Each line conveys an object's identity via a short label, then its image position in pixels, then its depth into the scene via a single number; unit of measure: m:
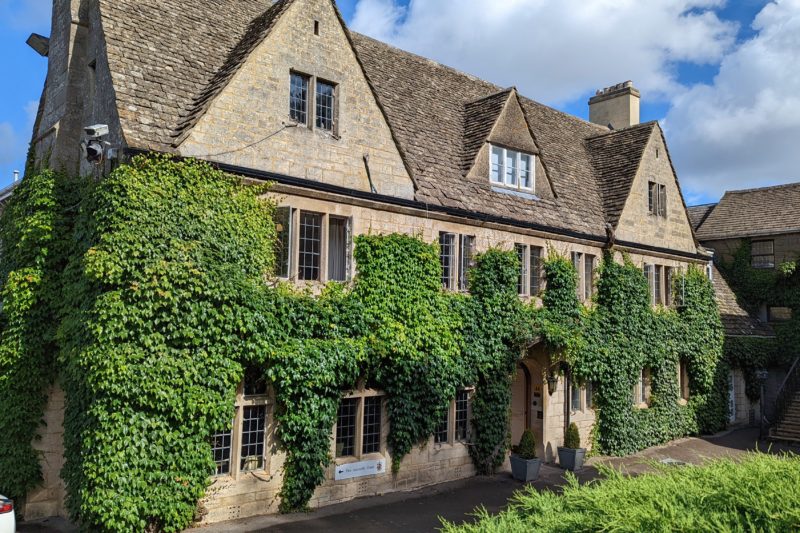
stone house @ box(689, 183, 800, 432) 28.59
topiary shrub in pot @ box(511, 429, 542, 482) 16.94
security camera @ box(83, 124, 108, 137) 12.43
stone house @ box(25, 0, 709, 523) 13.20
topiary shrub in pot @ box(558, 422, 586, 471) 18.61
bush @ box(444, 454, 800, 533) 7.08
